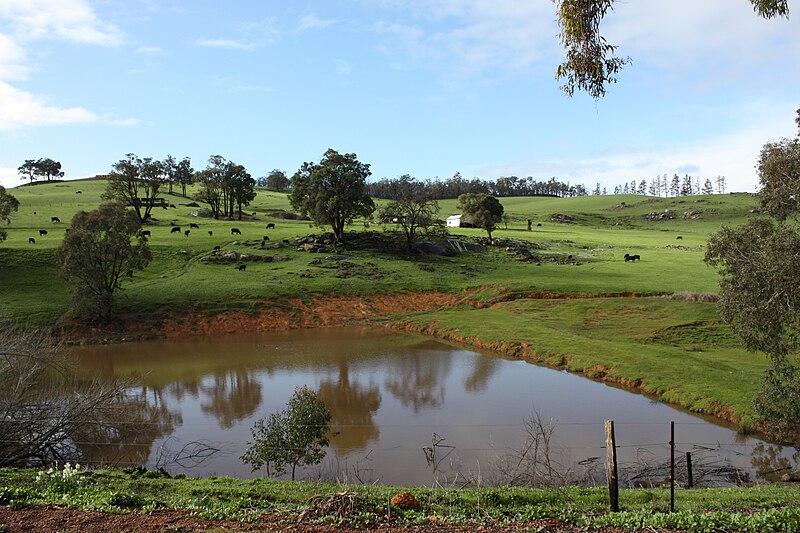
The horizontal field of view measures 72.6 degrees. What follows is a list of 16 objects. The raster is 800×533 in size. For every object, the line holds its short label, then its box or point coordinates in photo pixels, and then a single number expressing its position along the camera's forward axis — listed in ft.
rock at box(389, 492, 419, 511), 40.04
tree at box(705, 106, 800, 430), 59.98
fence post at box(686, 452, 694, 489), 54.61
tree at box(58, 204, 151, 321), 148.99
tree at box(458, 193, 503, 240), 288.10
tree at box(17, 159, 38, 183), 577.02
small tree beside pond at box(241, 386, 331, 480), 60.39
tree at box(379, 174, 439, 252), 233.76
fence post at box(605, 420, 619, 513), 36.54
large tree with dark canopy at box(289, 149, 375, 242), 227.20
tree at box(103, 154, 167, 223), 284.41
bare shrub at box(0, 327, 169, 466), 59.98
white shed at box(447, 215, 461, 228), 381.27
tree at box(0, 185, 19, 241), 185.88
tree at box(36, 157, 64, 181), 586.04
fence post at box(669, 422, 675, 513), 39.32
